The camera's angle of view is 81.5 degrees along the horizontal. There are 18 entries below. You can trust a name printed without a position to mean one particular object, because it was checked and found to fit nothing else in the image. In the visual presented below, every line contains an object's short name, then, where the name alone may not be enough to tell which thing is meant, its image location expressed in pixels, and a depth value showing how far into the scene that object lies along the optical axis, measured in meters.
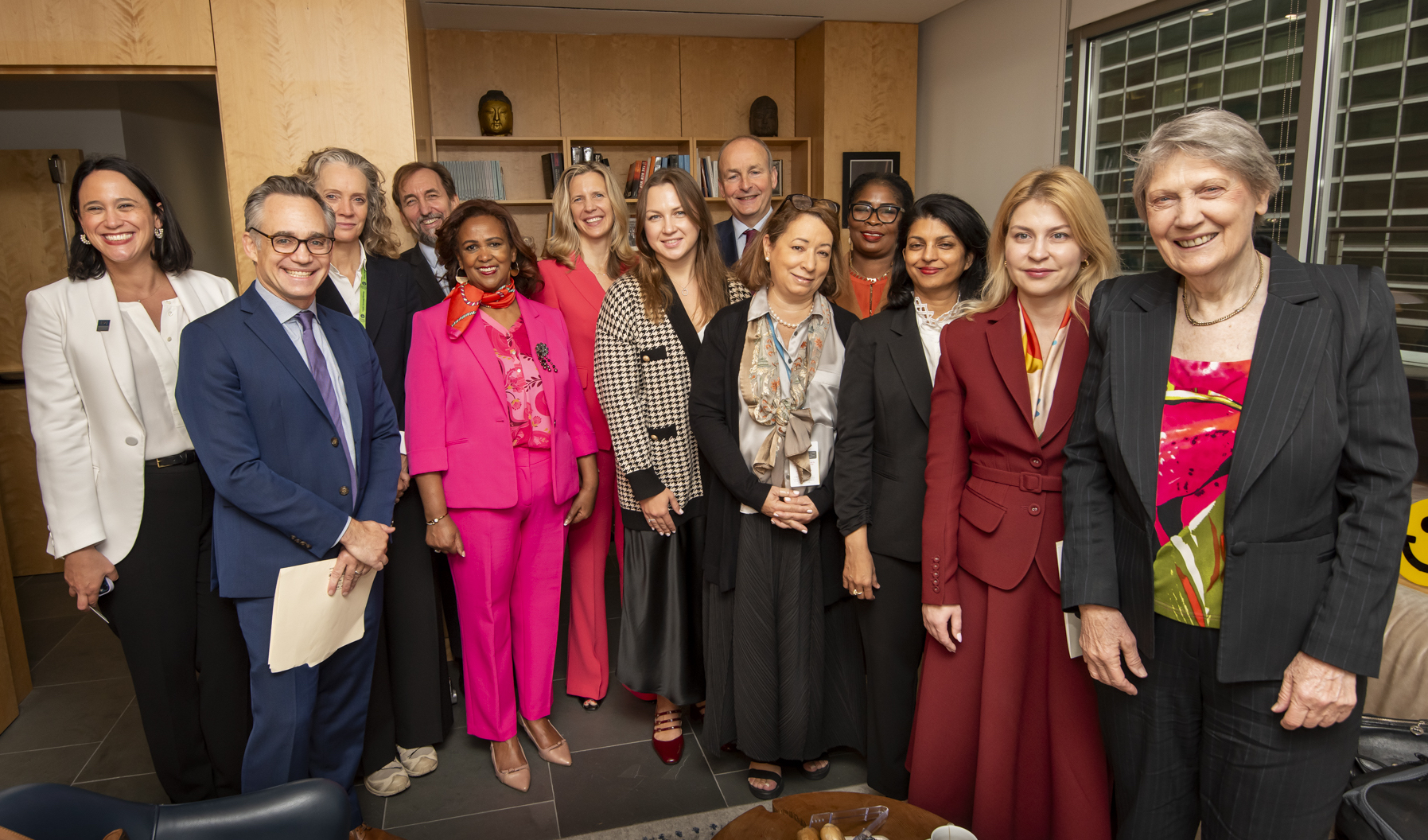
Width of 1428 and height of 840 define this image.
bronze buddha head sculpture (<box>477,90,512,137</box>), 5.82
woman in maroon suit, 1.95
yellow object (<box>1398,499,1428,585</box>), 2.55
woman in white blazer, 2.14
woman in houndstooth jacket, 2.65
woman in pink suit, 2.52
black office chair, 1.43
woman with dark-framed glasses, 2.91
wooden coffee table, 1.65
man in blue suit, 2.00
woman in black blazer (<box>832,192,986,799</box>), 2.26
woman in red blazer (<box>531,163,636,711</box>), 3.04
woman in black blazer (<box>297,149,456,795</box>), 2.68
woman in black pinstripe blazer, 1.45
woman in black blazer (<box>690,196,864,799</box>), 2.40
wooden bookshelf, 6.06
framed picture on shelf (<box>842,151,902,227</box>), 6.09
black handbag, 1.77
